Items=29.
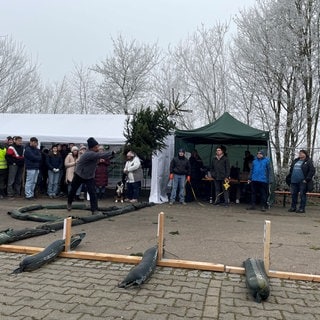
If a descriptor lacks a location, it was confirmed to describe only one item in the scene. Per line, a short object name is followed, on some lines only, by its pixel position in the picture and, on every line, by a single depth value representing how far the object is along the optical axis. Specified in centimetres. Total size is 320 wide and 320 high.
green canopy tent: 1293
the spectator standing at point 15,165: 1334
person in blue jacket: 1227
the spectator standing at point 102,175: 1344
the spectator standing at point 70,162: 1340
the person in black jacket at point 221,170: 1305
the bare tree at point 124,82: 3219
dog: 1322
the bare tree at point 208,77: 2583
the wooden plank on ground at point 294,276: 488
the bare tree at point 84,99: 3803
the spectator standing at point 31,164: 1316
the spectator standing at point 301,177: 1208
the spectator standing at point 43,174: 1405
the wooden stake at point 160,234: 551
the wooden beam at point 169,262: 496
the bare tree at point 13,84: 3328
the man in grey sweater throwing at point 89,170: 971
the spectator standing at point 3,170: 1325
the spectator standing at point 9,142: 1352
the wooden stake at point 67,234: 570
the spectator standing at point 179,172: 1310
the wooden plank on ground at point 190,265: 518
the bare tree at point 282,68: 1945
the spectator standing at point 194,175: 1436
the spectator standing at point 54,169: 1374
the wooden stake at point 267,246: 505
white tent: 1362
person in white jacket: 1292
